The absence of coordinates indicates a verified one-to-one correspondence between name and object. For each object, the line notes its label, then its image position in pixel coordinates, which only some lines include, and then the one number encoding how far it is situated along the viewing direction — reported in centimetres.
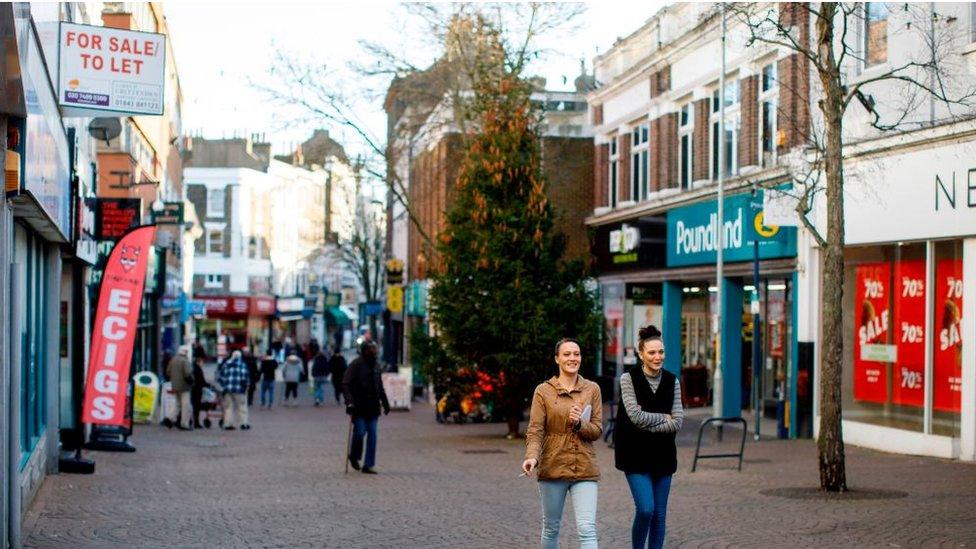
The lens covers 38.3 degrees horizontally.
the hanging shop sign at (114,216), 2209
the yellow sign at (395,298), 4372
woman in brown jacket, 919
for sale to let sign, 1361
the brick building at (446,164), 3562
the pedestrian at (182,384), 2881
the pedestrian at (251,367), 3509
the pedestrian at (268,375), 3872
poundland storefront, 2375
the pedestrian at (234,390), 2869
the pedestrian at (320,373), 3966
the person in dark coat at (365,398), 1770
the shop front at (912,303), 1864
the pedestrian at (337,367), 3631
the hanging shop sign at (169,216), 3316
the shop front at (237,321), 8125
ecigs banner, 1750
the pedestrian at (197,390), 2925
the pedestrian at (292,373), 3891
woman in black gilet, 951
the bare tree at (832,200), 1485
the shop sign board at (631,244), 3108
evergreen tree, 2364
